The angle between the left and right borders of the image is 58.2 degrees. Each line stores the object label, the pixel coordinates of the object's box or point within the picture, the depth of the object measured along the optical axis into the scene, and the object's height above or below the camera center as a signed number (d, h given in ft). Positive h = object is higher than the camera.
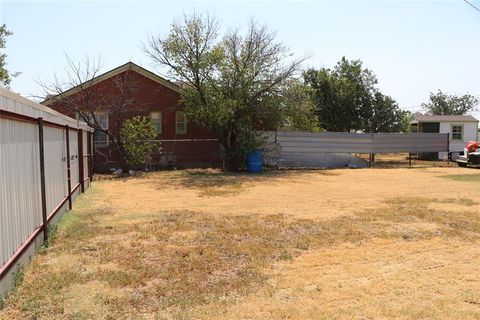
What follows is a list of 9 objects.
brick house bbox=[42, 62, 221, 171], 67.10 +3.16
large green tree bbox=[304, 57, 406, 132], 99.45 +7.67
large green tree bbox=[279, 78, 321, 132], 65.36 +4.66
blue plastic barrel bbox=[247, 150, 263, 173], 63.21 -3.86
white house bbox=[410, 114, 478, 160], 101.09 +1.35
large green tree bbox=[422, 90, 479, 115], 202.39 +14.20
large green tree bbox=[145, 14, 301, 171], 61.62 +8.05
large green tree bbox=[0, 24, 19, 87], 84.44 +15.04
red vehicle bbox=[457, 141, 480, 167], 73.97 -4.02
